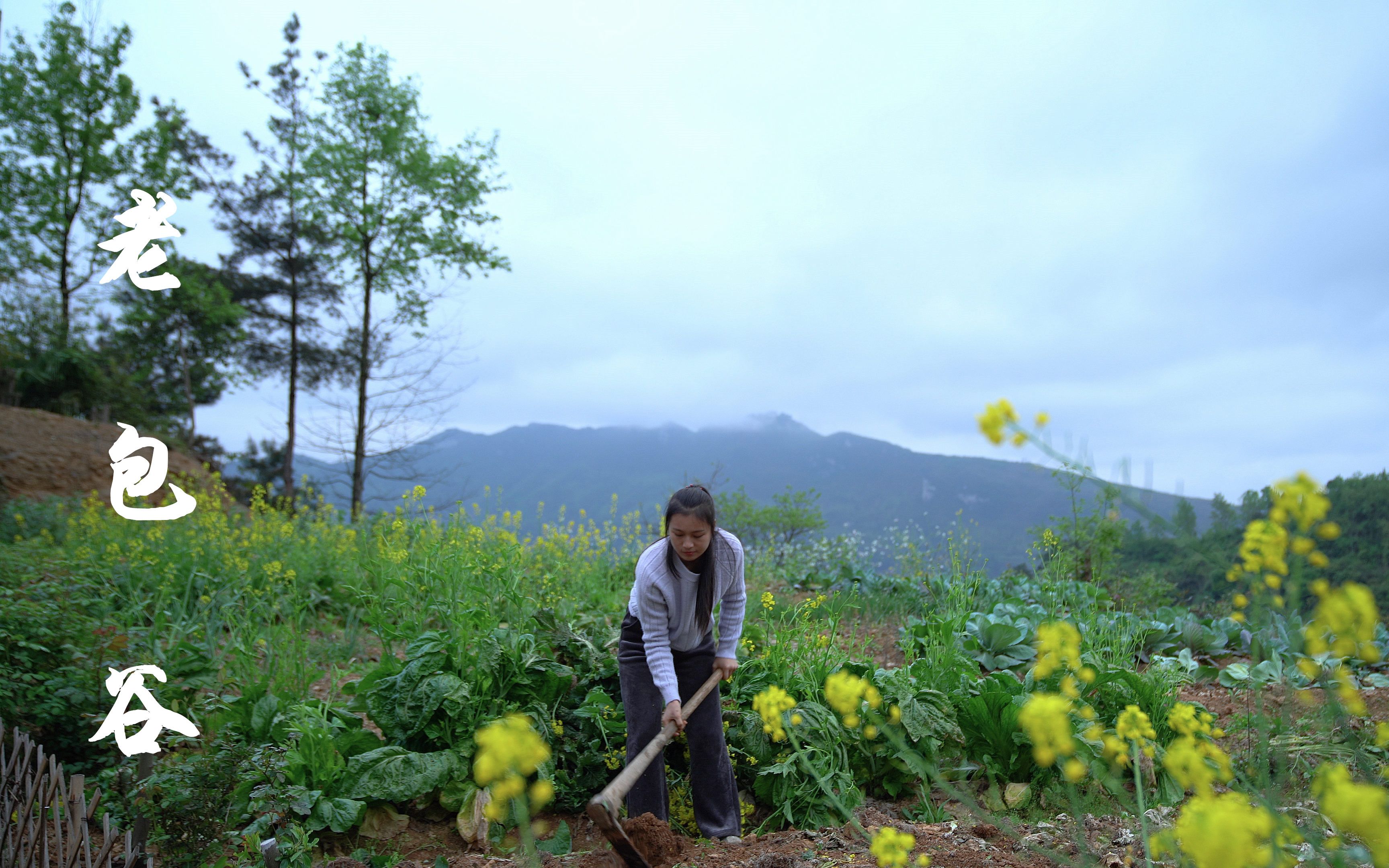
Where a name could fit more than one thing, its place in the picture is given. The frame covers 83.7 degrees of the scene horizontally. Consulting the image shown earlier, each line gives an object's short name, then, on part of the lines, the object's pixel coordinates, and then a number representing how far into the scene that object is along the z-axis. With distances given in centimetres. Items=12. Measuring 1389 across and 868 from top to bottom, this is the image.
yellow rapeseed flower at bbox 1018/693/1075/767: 131
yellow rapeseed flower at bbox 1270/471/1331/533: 127
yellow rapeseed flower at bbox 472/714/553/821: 119
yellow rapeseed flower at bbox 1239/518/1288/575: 129
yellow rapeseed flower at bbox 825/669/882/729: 175
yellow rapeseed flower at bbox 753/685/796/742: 191
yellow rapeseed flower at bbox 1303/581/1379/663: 120
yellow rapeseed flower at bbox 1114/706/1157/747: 163
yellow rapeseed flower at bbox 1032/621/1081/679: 157
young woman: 313
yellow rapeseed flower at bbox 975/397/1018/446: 137
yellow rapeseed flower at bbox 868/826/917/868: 145
